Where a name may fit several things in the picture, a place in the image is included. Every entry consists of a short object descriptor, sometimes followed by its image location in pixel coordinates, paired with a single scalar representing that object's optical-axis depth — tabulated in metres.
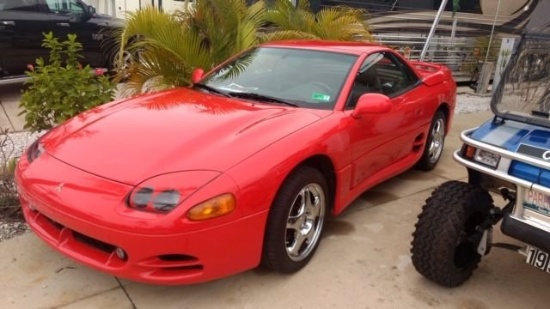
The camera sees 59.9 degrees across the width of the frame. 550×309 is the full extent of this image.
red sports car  2.46
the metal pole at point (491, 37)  11.42
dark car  7.35
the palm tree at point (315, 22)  6.36
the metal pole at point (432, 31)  9.19
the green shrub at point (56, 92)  4.16
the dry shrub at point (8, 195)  3.63
